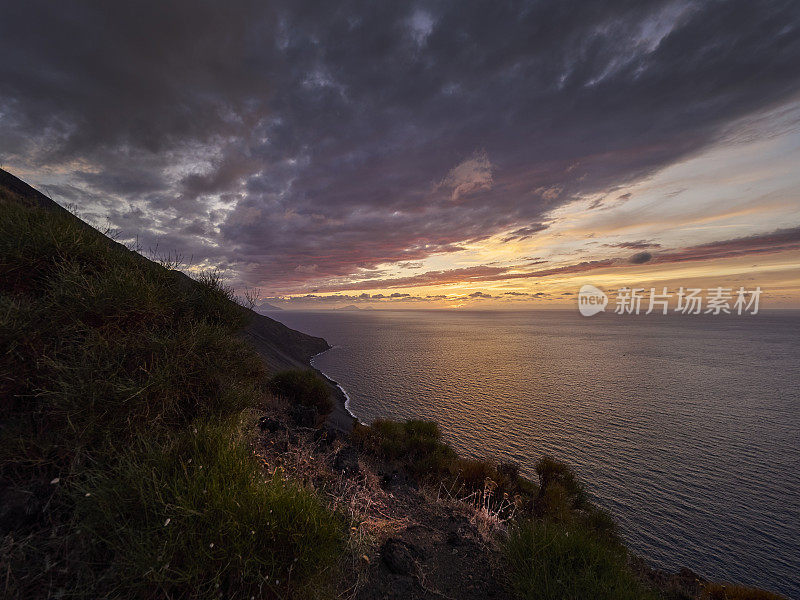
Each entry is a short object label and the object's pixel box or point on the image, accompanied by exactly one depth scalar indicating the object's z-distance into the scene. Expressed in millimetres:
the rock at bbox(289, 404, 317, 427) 12312
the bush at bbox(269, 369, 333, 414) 21859
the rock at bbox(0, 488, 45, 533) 3574
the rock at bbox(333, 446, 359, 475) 7791
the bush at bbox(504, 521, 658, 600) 4035
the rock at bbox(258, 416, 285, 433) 9039
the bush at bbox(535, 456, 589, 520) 12930
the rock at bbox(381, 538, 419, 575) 4664
